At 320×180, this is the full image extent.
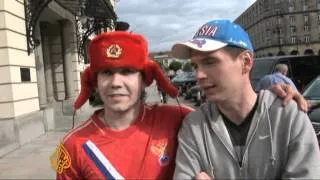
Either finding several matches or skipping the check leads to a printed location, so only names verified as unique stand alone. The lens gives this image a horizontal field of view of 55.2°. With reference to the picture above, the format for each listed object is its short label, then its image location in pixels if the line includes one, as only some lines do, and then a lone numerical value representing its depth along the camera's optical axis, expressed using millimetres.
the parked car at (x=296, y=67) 7577
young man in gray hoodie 1310
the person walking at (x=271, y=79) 5291
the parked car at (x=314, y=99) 3557
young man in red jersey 1460
